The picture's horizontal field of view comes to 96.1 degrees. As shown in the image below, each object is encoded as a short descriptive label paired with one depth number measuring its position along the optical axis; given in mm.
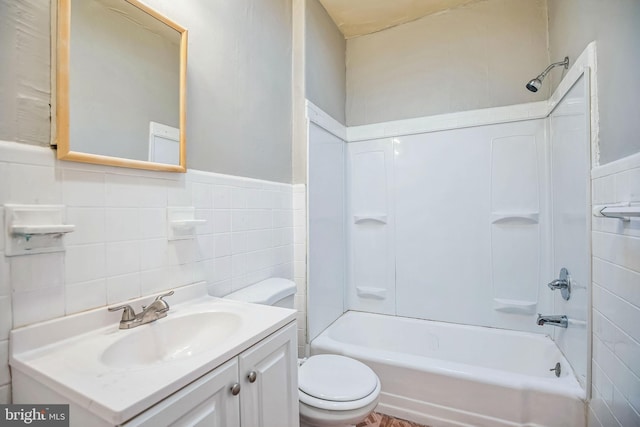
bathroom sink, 578
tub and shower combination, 1486
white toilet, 1238
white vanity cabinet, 623
